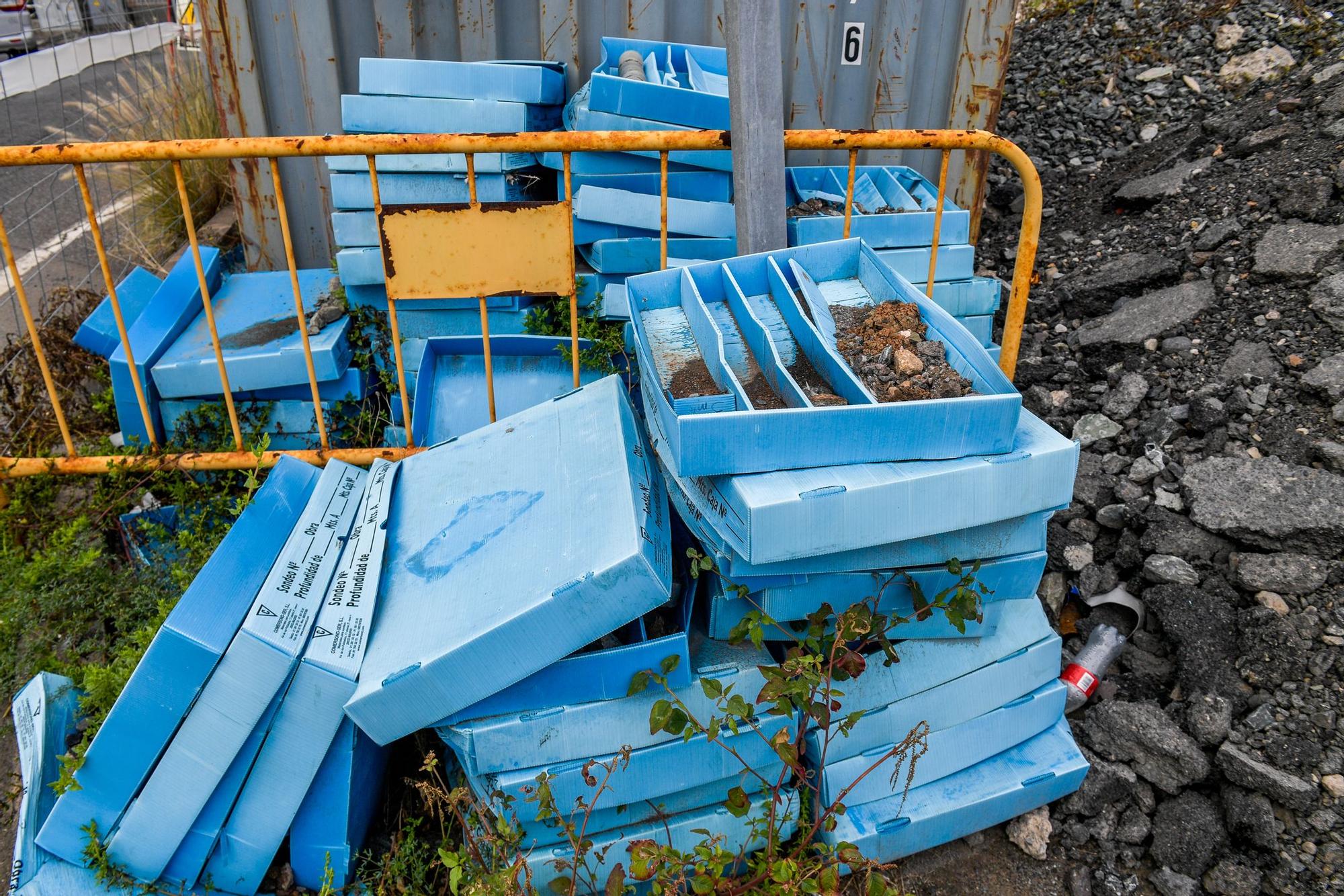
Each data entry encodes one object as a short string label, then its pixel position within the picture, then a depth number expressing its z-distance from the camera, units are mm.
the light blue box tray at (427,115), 3461
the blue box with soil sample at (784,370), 1792
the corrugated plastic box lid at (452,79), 3416
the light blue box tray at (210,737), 1899
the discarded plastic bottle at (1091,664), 2582
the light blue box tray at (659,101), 3230
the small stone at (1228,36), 4965
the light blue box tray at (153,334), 3111
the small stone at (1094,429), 3227
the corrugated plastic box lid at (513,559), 1839
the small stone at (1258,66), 4605
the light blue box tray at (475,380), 3043
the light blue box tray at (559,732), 1940
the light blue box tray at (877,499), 1734
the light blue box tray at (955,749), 2141
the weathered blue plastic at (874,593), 1985
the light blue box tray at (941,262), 3275
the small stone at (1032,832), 2305
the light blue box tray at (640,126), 3330
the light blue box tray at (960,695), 2137
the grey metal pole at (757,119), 2426
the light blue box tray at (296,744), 1919
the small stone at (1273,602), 2490
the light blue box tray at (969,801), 2121
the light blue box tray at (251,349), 3135
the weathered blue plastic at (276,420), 3250
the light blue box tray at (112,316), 3326
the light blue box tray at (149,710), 1876
